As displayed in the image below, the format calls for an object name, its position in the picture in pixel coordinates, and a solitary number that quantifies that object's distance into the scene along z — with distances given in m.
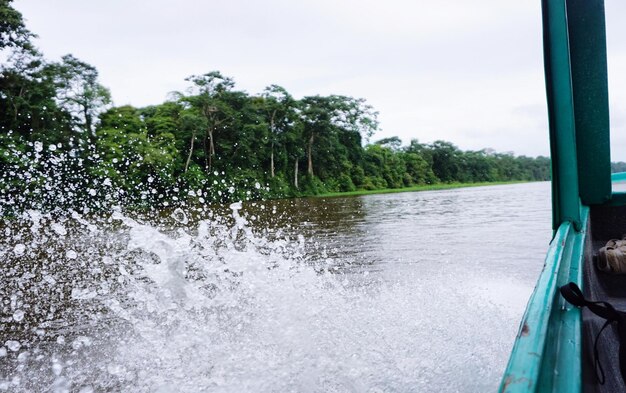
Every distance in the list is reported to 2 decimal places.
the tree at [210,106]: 28.73
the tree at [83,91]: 22.05
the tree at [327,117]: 37.09
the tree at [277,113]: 33.78
